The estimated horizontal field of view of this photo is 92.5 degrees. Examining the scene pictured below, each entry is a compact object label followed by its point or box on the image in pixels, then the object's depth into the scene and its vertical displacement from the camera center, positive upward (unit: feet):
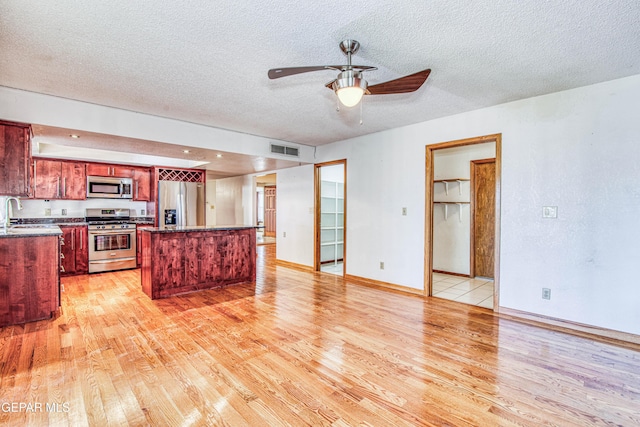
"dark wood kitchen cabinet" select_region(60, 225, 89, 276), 17.65 -2.36
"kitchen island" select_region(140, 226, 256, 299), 13.19 -2.30
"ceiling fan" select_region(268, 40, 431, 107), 6.75 +3.05
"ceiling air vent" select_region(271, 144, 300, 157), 17.26 +3.45
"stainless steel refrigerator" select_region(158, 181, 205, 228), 21.22 +0.46
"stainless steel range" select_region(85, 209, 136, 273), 18.30 -1.95
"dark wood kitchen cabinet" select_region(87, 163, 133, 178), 19.06 +2.54
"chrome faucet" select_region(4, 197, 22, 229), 13.46 +0.03
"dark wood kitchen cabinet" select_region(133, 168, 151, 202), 20.68 +1.74
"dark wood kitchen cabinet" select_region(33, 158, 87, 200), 17.52 +1.77
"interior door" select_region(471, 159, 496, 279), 17.39 -0.49
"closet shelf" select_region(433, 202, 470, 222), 18.28 +0.15
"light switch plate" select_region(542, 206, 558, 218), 10.49 -0.07
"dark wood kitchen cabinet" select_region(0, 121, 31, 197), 10.44 +1.80
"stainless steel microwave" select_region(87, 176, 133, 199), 18.97 +1.42
